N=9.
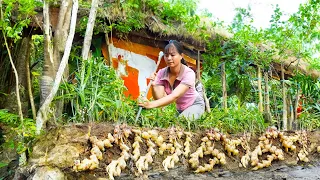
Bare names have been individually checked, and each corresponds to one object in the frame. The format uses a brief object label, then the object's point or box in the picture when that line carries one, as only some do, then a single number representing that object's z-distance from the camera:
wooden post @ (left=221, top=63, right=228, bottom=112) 4.36
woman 3.05
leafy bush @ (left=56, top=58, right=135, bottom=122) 2.66
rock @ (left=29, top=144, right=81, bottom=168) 2.17
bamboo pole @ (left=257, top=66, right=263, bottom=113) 4.53
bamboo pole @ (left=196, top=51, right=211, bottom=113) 4.46
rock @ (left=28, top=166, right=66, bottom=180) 2.10
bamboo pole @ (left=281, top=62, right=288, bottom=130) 4.18
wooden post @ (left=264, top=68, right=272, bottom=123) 4.15
